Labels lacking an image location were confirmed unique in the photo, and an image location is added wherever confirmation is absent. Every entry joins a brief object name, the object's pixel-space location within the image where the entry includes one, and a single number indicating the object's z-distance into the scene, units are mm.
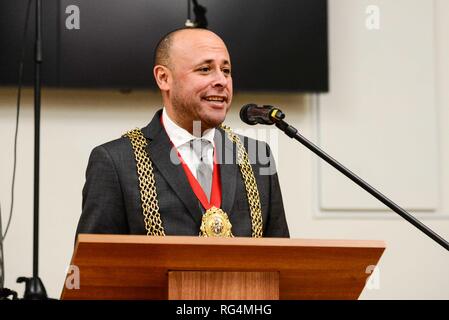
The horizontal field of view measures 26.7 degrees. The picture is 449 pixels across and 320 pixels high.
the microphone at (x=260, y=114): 2902
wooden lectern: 2420
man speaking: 3408
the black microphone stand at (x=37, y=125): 4086
